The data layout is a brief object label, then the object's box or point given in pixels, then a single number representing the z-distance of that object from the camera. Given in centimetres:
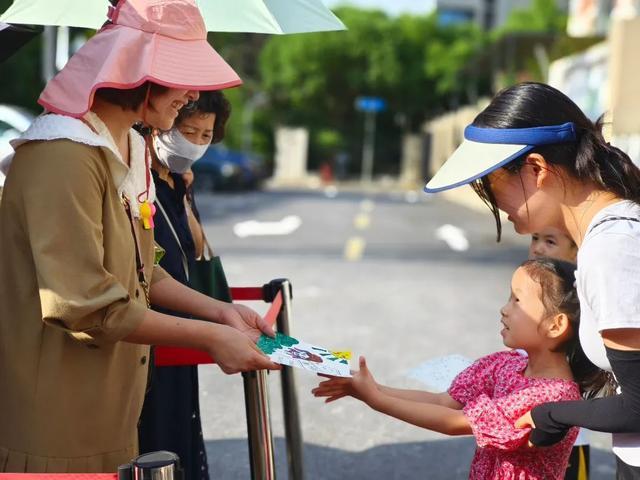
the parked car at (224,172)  5144
